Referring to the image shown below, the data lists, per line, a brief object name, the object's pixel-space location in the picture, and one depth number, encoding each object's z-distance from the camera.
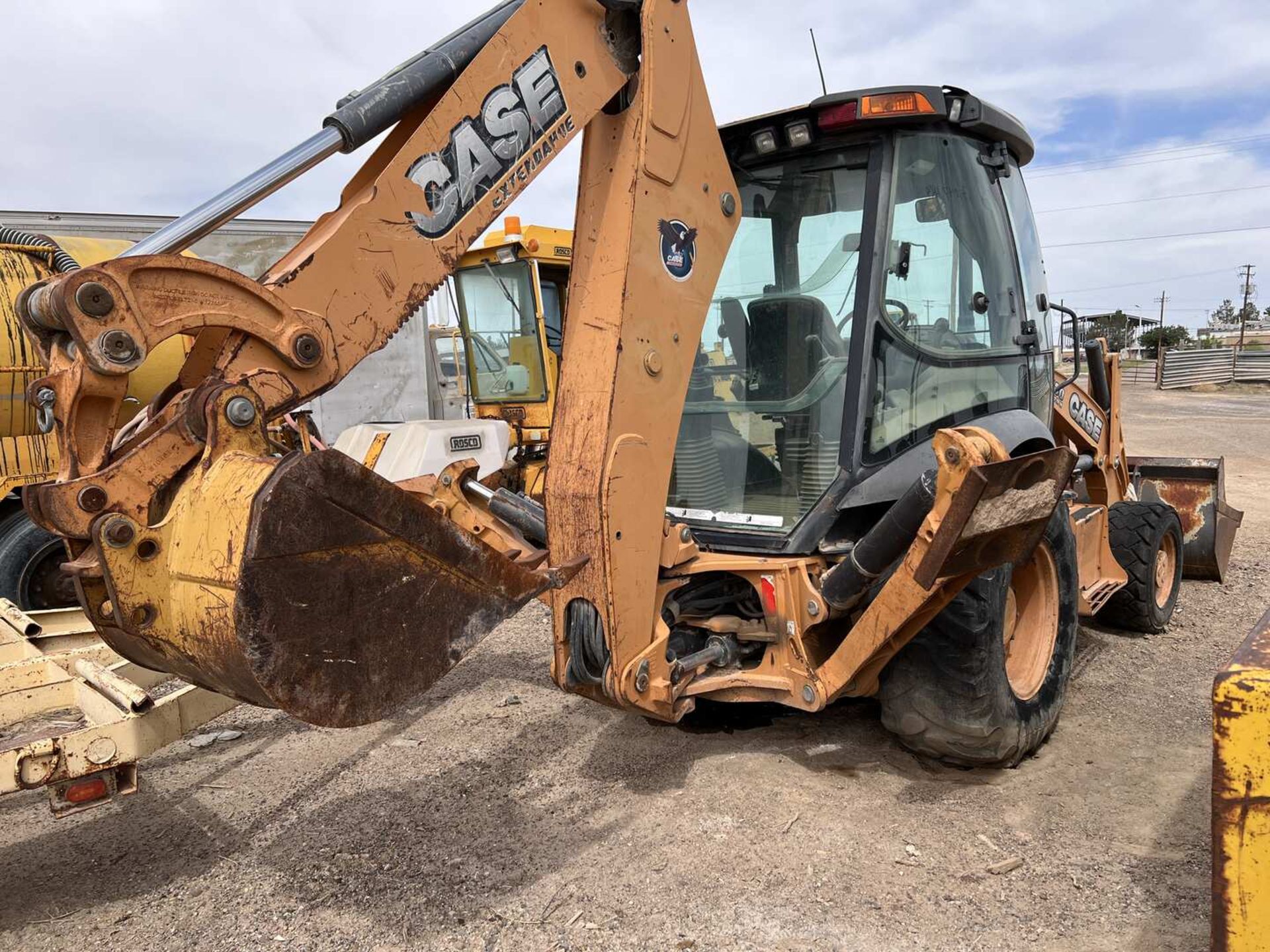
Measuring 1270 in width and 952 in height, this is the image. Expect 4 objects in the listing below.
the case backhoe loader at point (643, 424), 1.96
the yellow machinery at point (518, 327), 8.41
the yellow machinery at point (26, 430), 5.83
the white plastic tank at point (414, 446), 6.43
